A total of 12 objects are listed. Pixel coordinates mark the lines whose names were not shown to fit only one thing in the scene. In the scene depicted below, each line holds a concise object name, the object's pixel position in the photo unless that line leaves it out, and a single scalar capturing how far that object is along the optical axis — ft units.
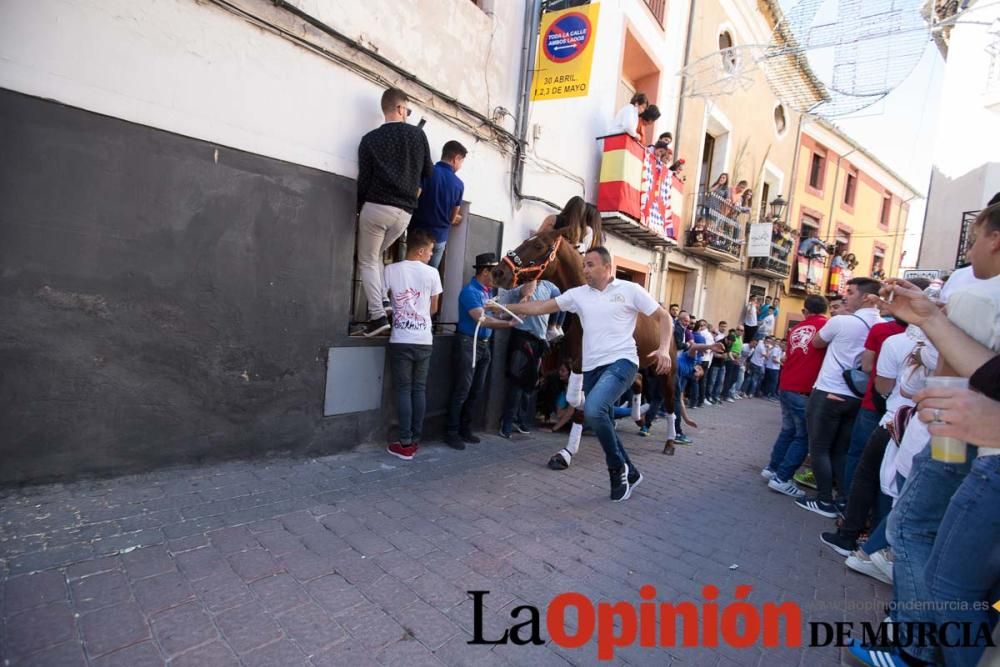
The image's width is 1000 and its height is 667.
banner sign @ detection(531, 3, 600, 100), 17.31
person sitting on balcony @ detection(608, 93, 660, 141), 25.03
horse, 15.28
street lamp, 52.27
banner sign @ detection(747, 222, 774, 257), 47.83
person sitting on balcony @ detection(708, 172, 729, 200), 40.34
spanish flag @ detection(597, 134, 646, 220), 25.03
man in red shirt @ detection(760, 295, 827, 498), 15.47
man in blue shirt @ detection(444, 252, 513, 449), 16.11
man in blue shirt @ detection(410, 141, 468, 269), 14.94
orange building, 60.75
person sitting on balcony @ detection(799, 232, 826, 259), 60.59
